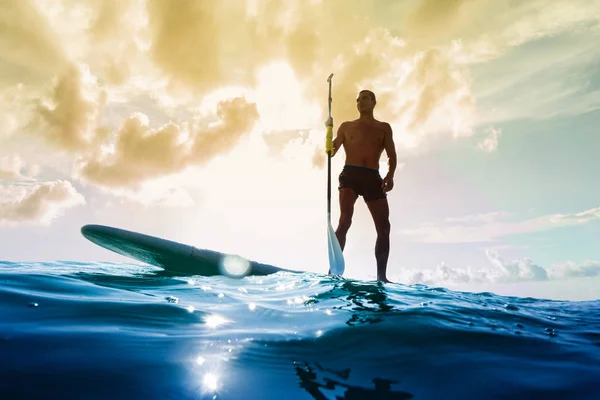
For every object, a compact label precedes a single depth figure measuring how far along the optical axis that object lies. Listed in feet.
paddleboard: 21.93
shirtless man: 23.81
